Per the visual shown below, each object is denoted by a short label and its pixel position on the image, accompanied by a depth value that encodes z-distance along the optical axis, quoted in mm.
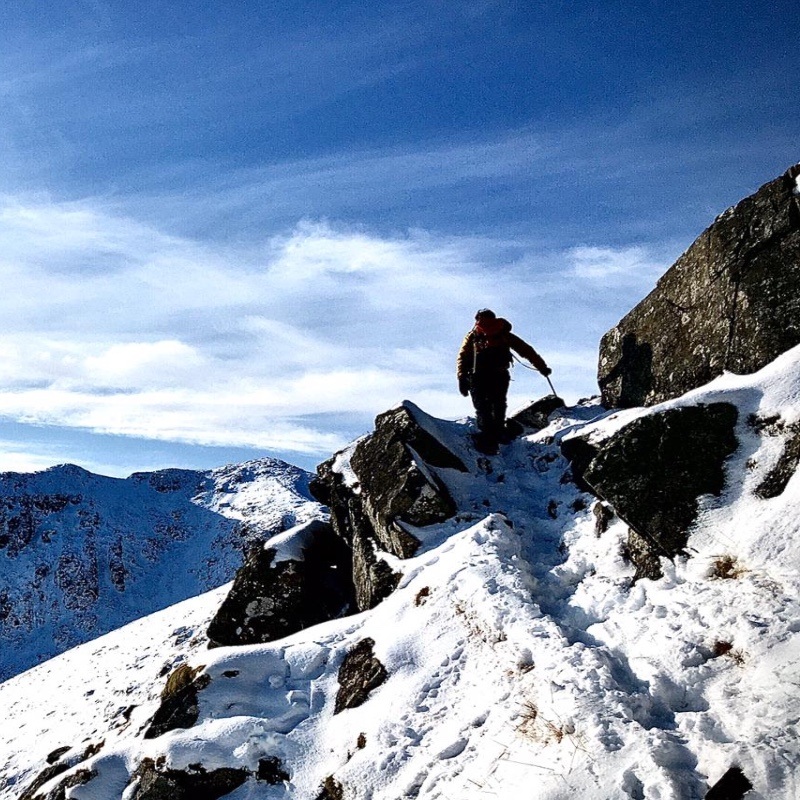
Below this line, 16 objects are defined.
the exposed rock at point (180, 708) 9703
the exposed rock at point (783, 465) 8258
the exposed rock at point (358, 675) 8938
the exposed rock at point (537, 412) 17953
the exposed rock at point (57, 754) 14639
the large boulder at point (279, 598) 13680
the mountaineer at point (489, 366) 16422
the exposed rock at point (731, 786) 4625
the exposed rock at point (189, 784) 8320
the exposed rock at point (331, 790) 7320
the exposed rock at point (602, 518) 10898
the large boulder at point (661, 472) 9016
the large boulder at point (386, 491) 13070
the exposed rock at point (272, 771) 8109
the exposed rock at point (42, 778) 11656
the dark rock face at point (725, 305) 10617
